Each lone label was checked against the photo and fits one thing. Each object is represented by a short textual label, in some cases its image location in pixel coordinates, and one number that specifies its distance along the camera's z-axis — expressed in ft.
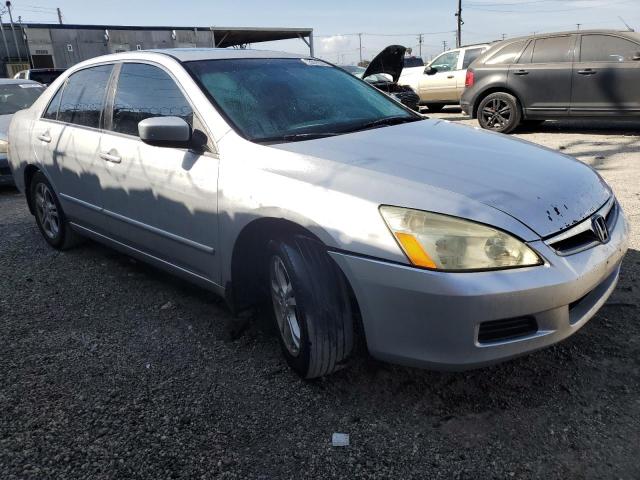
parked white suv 43.11
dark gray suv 27.02
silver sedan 6.58
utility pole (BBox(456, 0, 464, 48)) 141.79
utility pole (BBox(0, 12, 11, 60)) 91.76
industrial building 88.84
